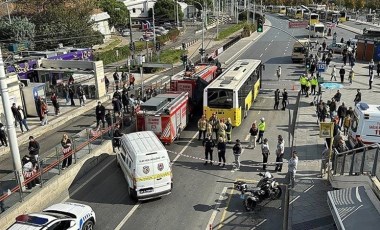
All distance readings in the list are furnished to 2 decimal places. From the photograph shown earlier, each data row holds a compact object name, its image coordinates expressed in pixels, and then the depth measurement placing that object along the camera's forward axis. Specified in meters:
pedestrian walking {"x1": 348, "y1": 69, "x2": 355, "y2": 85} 34.34
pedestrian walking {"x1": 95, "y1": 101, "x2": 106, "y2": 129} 22.00
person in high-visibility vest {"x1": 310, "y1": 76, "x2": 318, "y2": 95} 29.84
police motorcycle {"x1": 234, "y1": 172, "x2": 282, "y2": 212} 14.52
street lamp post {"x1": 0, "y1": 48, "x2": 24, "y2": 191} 14.76
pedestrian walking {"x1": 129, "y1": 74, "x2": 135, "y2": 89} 33.53
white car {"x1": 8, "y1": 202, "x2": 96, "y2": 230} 11.88
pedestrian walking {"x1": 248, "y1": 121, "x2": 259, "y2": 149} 20.22
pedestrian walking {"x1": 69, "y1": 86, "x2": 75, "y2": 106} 28.12
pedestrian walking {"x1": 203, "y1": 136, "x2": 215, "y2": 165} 18.48
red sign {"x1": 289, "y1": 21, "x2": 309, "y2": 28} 44.21
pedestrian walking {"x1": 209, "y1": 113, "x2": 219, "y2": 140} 21.11
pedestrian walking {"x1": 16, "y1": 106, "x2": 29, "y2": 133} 22.41
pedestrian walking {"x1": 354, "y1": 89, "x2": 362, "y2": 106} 25.31
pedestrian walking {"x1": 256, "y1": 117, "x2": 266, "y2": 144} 20.88
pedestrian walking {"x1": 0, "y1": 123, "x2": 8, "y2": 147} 20.91
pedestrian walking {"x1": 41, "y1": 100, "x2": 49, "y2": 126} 23.81
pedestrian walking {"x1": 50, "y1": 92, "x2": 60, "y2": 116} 25.66
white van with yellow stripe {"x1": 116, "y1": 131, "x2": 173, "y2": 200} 14.80
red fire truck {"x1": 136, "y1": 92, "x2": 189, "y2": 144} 20.34
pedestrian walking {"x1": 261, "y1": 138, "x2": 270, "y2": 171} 17.86
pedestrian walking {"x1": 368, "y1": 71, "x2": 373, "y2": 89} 31.83
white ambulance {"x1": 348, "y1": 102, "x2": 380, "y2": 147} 17.28
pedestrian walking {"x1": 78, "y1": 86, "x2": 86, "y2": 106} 28.35
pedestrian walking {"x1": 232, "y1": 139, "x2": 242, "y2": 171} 17.67
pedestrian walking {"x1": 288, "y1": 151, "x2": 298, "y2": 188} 15.87
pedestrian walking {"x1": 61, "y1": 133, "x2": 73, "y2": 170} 16.89
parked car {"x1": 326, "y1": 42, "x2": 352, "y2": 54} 50.43
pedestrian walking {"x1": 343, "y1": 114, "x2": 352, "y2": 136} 20.47
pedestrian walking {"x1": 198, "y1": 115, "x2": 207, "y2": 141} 21.11
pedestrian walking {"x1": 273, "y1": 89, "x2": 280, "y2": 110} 27.09
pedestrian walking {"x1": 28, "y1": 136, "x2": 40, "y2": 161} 16.94
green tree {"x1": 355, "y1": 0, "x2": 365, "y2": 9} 121.31
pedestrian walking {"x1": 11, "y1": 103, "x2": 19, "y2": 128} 22.40
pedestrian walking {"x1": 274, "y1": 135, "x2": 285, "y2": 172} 17.70
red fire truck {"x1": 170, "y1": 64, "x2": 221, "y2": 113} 25.41
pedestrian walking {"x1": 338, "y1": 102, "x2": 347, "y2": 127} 22.66
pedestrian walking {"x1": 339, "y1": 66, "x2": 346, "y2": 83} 33.69
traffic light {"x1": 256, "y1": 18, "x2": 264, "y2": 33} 35.05
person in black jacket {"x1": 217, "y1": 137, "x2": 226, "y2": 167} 18.02
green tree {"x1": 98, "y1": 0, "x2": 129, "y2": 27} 90.75
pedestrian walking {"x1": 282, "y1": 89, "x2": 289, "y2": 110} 27.05
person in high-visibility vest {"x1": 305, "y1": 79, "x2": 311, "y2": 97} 29.80
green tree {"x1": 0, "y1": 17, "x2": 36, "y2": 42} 54.31
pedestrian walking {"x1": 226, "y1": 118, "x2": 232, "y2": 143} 20.72
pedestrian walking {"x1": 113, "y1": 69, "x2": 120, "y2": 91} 33.74
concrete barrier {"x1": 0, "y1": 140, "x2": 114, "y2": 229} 13.65
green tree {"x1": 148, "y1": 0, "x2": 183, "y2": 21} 107.25
